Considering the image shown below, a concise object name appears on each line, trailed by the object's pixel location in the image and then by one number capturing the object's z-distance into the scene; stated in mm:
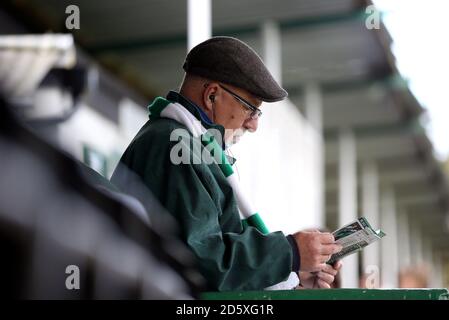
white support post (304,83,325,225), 11719
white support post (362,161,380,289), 16817
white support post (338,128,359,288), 14484
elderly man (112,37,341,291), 2600
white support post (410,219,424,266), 25145
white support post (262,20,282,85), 9078
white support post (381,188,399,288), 19344
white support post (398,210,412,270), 22547
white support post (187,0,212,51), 6176
